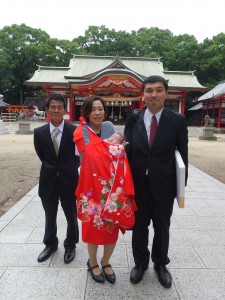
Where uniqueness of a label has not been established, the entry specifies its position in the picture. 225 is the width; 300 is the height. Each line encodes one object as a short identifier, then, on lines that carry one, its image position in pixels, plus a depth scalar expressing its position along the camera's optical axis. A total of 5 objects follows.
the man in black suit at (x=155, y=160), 2.07
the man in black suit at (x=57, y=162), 2.42
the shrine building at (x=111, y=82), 19.14
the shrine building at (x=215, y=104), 20.98
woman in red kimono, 1.99
